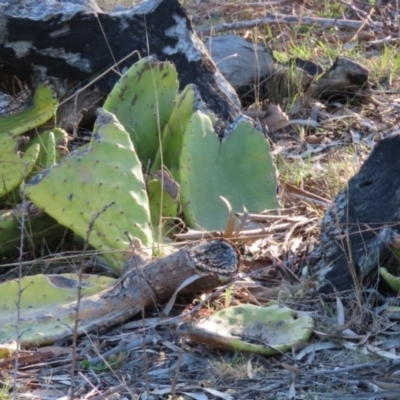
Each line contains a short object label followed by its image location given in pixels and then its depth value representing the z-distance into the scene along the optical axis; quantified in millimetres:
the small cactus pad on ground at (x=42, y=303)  5270
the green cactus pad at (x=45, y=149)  6750
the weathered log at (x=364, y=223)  5445
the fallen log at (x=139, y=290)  5266
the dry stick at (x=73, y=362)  3850
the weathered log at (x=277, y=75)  9477
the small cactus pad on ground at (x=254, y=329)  4859
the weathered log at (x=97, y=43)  7535
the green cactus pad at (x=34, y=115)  7355
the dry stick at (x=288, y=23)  11328
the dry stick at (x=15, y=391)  3984
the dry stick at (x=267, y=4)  12266
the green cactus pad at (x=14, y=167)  6859
